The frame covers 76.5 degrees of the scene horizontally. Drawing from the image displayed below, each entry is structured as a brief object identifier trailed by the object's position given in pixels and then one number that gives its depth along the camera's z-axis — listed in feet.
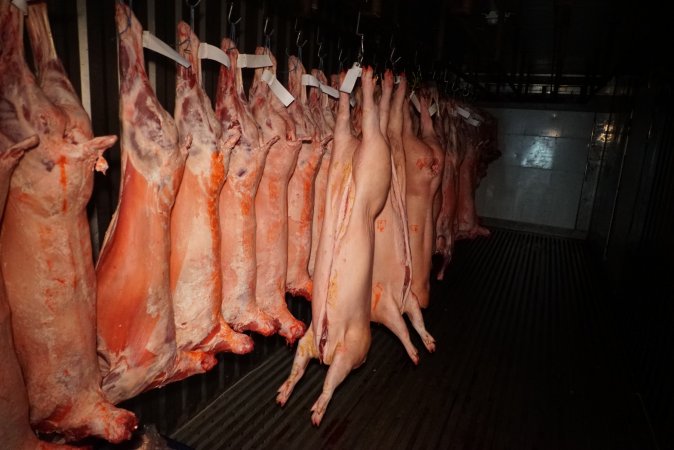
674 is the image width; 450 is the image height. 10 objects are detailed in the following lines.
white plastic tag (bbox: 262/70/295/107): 6.54
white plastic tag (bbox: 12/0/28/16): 3.55
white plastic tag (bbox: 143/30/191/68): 4.70
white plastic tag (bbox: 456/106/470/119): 13.87
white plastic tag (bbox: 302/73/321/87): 7.30
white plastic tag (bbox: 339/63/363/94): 6.77
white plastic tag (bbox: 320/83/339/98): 7.64
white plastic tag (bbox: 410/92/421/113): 10.33
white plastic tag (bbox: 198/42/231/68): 5.41
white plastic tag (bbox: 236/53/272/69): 6.09
